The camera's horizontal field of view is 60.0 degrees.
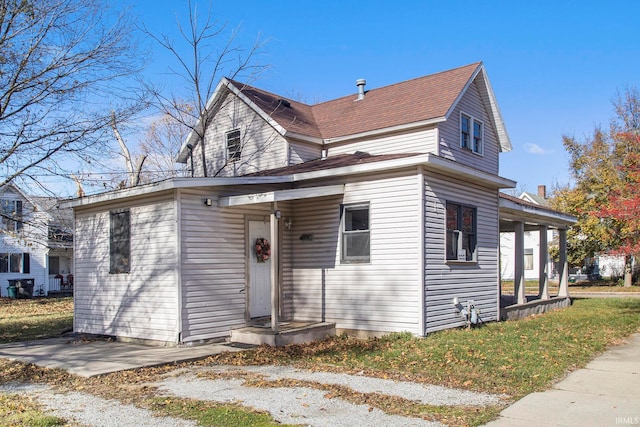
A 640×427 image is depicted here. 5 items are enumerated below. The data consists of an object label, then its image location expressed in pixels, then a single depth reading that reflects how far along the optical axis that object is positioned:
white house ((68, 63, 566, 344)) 11.04
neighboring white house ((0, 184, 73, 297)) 33.28
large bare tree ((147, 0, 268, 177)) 17.08
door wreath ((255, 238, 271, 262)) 12.26
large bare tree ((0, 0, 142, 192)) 12.05
